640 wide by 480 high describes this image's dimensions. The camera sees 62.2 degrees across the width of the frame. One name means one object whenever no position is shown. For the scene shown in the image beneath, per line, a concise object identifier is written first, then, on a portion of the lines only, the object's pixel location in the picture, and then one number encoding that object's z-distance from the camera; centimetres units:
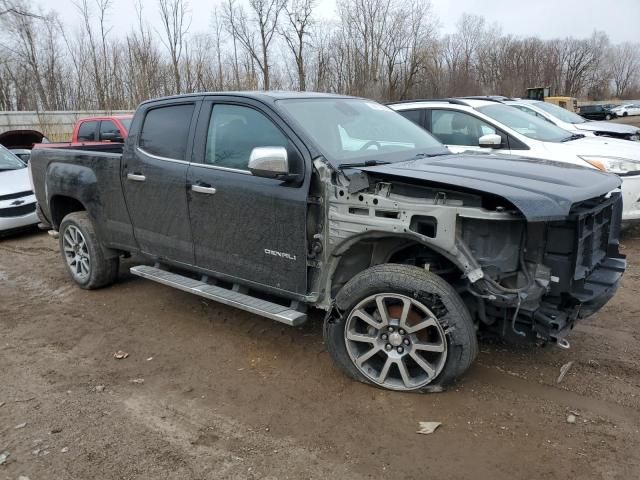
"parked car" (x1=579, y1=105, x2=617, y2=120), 4649
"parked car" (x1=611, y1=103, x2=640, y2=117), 5000
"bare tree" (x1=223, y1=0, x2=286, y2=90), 3070
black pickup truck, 308
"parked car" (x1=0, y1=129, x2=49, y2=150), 1459
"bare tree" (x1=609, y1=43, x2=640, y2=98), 8738
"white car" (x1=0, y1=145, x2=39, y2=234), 852
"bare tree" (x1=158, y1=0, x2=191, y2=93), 2728
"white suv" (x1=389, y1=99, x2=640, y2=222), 659
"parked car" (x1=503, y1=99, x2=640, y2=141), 1094
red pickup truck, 1128
